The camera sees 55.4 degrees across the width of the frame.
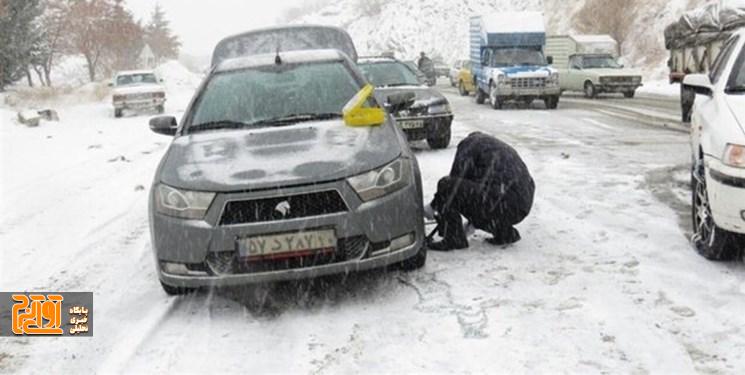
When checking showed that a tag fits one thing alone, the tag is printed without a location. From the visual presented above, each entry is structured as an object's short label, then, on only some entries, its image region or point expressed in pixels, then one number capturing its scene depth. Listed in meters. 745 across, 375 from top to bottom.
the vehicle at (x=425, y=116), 11.23
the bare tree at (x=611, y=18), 43.41
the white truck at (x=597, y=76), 23.45
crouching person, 5.27
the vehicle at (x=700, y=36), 14.26
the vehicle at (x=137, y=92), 24.78
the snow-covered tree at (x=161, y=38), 74.69
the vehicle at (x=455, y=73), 36.78
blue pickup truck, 19.66
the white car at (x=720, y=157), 4.38
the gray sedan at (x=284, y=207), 4.11
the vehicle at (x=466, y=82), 27.59
